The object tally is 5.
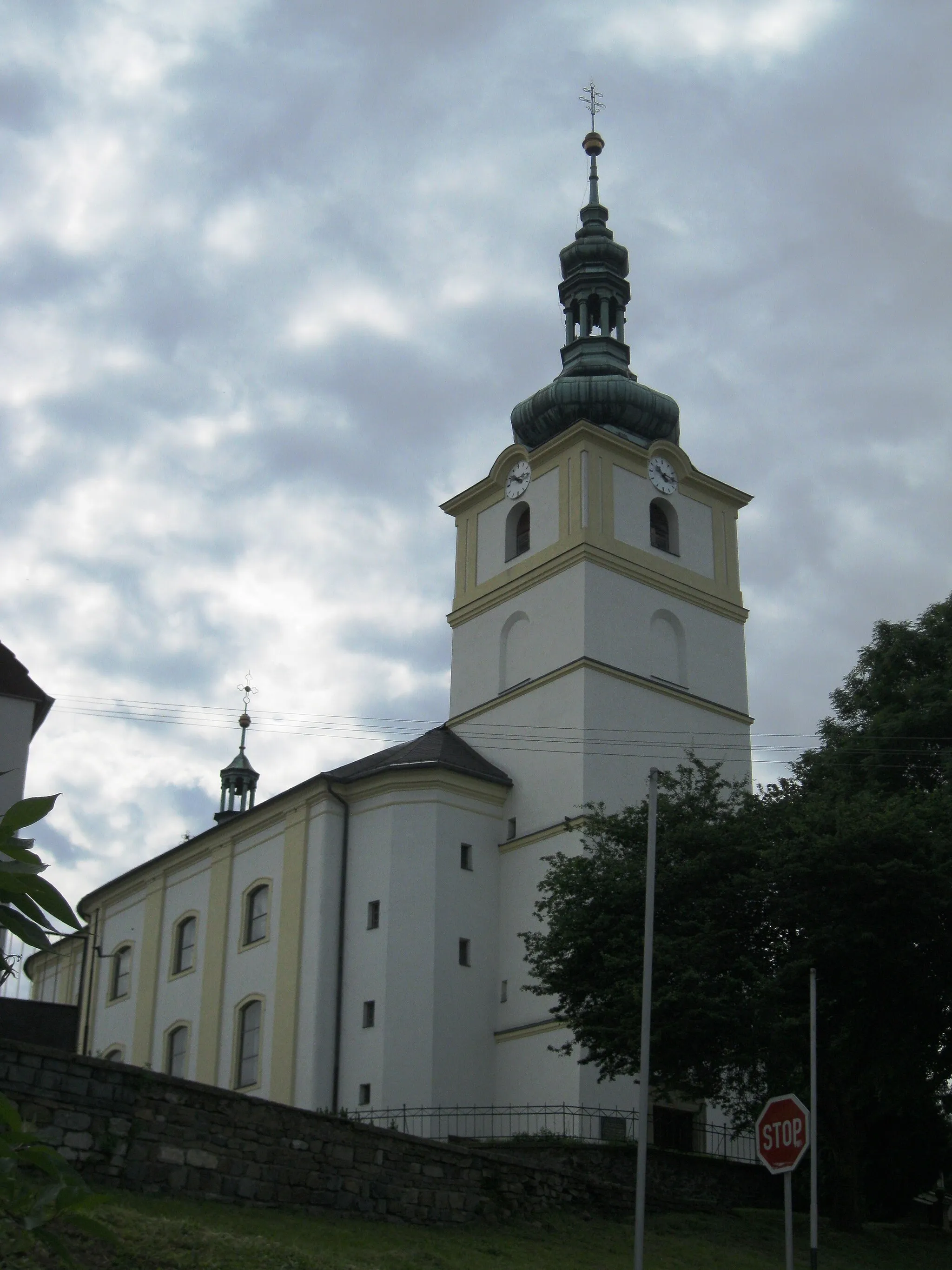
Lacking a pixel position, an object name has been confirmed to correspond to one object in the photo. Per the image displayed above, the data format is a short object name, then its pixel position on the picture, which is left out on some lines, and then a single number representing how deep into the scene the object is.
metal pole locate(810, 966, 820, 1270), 19.48
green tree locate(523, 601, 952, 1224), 24.89
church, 35.28
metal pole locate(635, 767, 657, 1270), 17.48
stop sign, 15.98
